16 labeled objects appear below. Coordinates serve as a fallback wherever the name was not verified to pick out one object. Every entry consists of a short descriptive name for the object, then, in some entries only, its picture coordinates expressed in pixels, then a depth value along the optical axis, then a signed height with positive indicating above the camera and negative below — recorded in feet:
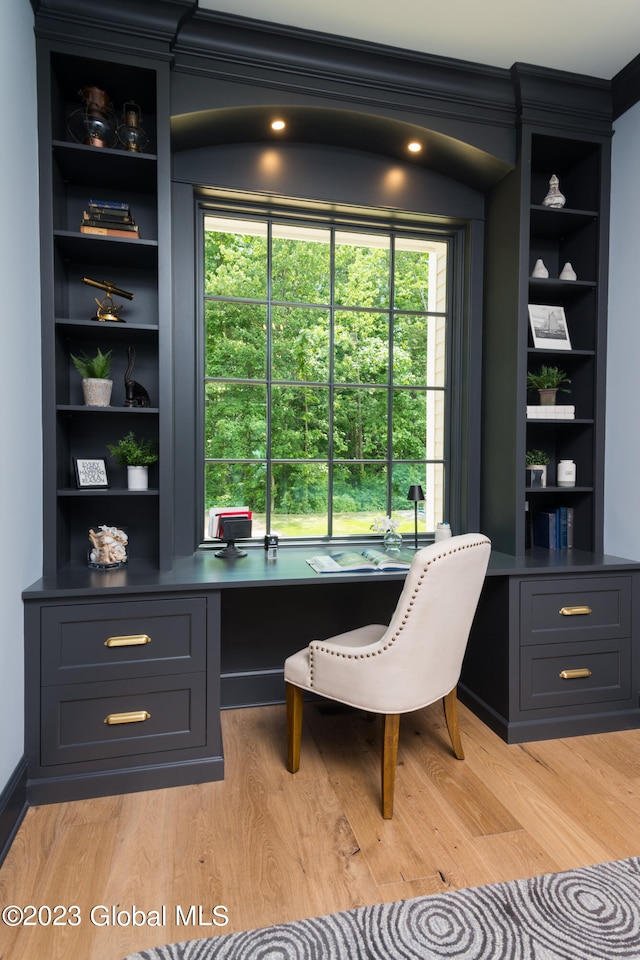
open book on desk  7.70 -1.46
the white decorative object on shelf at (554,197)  9.16 +4.40
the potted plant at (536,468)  9.54 -0.10
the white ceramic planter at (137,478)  7.93 -0.26
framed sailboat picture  9.37 +2.31
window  9.29 +1.57
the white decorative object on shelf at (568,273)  9.33 +3.19
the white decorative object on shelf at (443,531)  9.08 -1.15
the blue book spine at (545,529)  9.61 -1.18
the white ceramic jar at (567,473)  9.48 -0.19
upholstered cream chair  6.13 -2.23
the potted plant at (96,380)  7.59 +1.09
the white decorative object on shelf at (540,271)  9.23 +3.18
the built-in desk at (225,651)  6.60 -2.68
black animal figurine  7.95 +0.98
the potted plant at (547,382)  9.36 +1.35
